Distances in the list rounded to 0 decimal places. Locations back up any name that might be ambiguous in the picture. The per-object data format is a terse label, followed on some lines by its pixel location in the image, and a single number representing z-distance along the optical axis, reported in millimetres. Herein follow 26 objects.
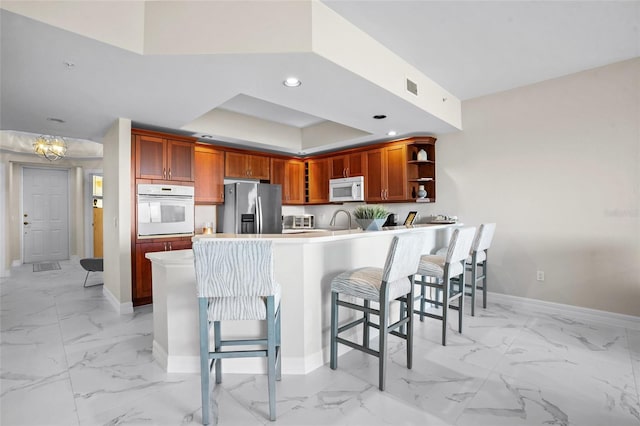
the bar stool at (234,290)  1652
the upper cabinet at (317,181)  5582
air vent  3127
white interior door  6895
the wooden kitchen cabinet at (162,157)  3807
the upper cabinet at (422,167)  4434
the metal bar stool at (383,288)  1993
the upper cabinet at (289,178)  5531
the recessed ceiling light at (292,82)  2540
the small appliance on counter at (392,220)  4776
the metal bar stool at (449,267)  2747
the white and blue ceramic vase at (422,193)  4441
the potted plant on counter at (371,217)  2867
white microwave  4910
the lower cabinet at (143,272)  3762
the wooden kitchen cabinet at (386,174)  4527
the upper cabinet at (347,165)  5020
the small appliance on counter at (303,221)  5703
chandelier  4449
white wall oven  3801
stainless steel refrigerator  4648
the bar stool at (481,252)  3400
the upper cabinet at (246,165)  4898
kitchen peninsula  2213
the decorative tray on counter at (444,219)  4121
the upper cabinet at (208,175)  4578
